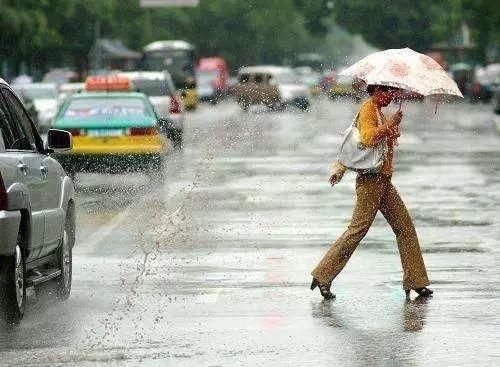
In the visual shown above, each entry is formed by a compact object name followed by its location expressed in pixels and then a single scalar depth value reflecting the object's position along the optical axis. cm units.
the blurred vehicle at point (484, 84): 8462
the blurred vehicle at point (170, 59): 8938
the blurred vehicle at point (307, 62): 16600
